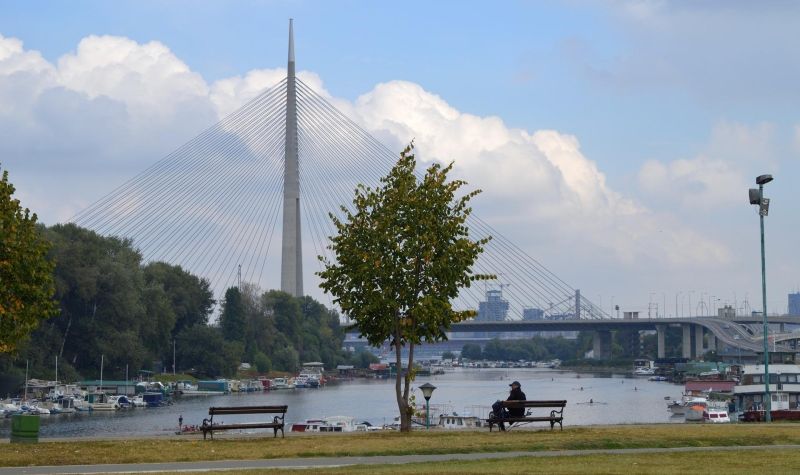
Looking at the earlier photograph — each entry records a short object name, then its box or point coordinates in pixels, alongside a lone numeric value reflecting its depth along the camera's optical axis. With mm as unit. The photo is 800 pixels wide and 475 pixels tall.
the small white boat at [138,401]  99500
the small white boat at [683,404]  86938
